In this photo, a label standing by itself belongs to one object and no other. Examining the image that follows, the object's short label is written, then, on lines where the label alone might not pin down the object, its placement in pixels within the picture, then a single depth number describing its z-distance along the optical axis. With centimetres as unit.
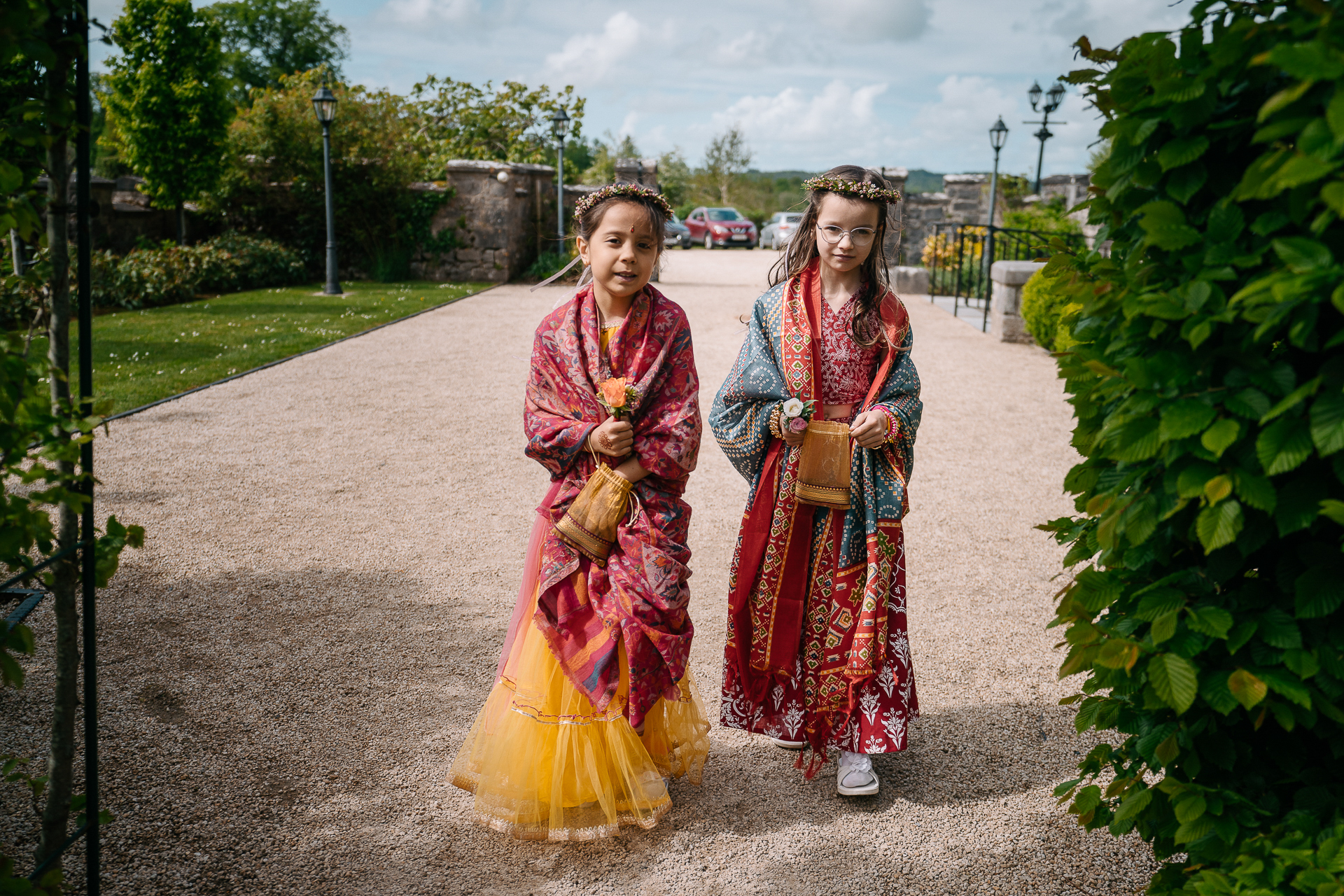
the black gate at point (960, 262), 1367
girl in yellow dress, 258
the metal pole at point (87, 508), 196
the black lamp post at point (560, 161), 1691
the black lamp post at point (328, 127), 1376
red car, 2867
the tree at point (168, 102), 1441
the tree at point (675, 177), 3338
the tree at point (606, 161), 2612
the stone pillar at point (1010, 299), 1110
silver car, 2551
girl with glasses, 276
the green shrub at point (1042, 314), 999
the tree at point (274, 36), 4738
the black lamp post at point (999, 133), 1766
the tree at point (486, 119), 1973
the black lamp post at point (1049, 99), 1881
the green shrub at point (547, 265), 1698
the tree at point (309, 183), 1594
